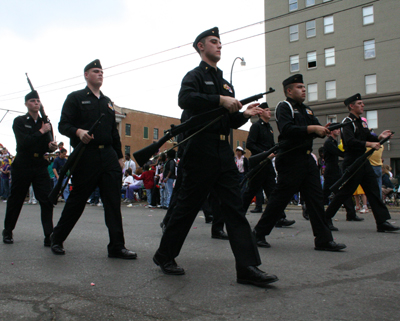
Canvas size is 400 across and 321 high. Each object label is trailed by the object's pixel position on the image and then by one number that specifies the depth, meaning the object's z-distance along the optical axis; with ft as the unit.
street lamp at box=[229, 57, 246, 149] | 77.10
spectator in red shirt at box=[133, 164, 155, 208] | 43.09
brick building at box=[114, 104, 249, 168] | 166.89
